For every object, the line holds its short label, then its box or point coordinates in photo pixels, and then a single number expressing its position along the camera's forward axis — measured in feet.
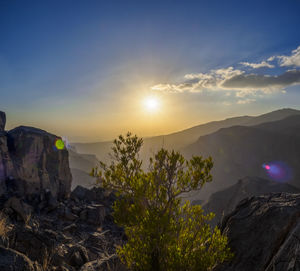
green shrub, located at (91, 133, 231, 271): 18.07
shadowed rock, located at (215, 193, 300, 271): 14.12
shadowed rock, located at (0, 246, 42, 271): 13.26
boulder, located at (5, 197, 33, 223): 38.60
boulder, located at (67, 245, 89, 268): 25.50
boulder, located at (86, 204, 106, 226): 52.89
